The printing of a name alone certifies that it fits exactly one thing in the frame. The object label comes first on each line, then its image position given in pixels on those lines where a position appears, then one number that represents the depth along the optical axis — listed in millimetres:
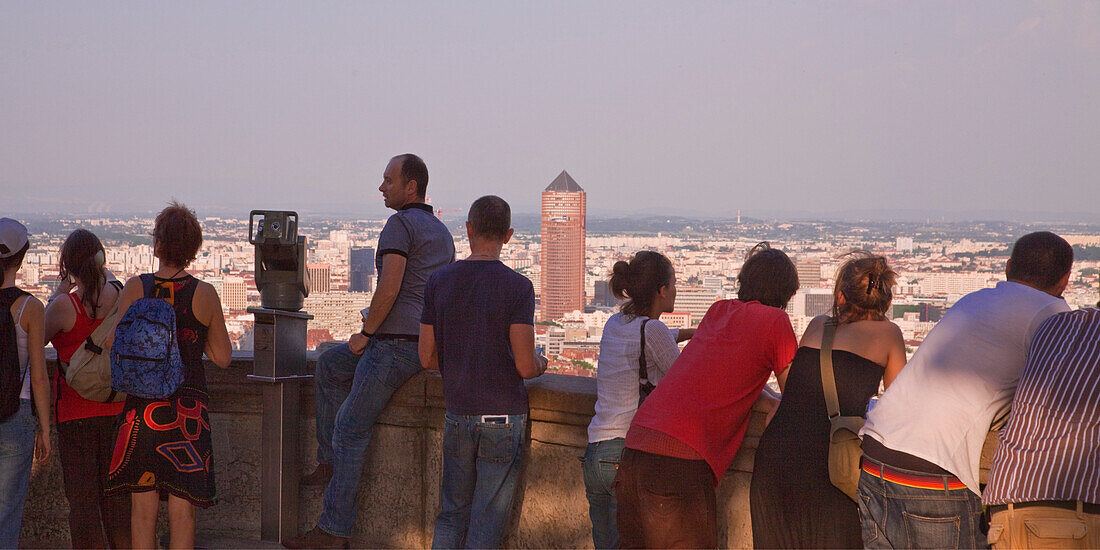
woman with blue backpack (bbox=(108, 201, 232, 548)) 3586
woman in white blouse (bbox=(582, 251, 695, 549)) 3529
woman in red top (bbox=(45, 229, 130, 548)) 4012
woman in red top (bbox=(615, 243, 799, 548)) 3076
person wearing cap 3830
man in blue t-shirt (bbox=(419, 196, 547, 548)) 3621
